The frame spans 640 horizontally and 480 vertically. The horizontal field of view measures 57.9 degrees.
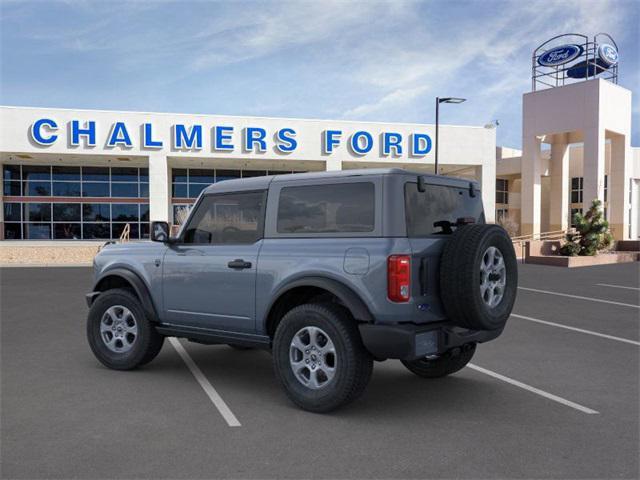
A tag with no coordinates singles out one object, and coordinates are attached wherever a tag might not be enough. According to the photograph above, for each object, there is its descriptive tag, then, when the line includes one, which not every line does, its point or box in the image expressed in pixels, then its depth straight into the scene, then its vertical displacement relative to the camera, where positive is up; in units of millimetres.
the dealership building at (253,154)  31484 +3792
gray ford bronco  4562 -489
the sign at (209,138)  30609 +4573
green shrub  23922 -623
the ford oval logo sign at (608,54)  34656 +10089
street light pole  24784 +5121
